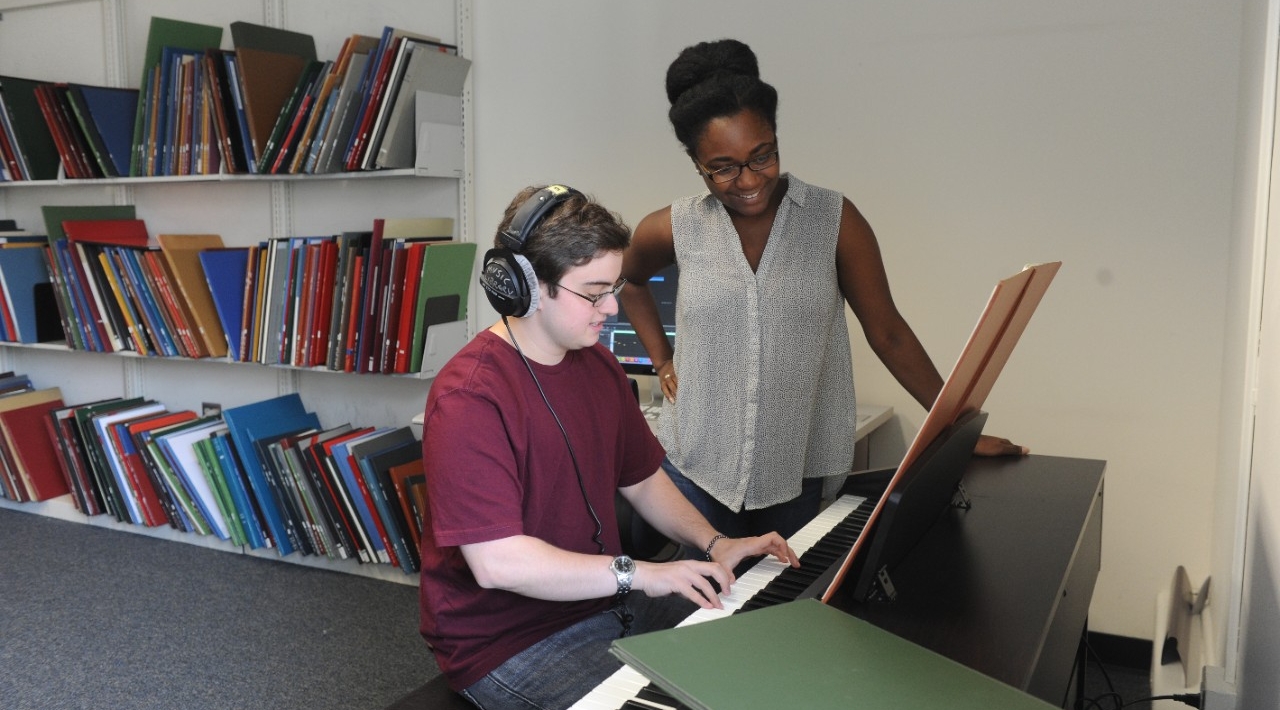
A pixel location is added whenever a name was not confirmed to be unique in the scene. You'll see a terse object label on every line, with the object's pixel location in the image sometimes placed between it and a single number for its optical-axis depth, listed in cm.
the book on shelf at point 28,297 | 379
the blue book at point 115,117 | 356
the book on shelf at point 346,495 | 314
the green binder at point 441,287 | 302
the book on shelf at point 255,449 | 331
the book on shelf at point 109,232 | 364
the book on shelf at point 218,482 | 341
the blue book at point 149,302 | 352
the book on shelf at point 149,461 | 358
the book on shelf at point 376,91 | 299
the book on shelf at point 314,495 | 321
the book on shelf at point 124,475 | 366
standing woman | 170
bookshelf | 333
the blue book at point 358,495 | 310
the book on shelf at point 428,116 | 302
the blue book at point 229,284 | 333
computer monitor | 271
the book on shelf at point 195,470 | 346
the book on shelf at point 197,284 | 337
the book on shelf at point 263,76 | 316
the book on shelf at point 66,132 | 366
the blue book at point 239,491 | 337
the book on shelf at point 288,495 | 327
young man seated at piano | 133
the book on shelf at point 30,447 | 386
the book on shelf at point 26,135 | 374
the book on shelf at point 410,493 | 302
